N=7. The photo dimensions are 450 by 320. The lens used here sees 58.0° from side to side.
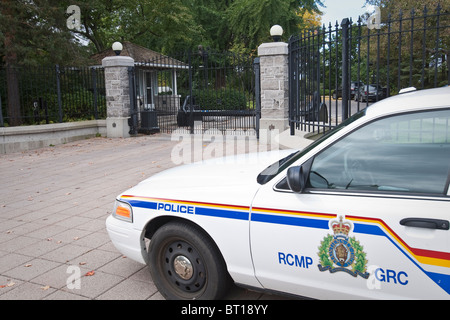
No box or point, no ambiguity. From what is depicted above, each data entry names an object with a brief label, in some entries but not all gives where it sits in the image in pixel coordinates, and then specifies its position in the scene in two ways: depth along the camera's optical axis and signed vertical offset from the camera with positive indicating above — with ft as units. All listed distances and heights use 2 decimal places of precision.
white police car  7.95 -2.38
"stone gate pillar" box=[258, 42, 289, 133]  40.19 +2.49
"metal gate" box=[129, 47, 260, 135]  46.24 -0.59
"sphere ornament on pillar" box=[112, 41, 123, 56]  50.98 +8.54
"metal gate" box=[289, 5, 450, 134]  23.04 +3.13
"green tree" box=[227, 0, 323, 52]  85.40 +19.83
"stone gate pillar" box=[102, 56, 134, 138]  51.03 +2.67
